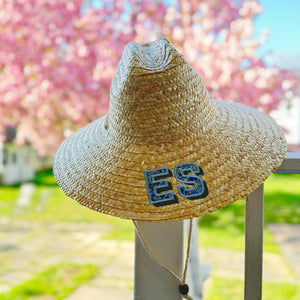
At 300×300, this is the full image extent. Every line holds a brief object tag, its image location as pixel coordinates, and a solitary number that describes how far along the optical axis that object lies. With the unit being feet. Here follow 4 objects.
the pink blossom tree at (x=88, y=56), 10.00
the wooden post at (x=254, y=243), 2.15
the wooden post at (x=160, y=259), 2.10
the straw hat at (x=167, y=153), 1.71
